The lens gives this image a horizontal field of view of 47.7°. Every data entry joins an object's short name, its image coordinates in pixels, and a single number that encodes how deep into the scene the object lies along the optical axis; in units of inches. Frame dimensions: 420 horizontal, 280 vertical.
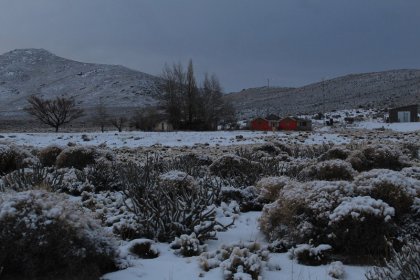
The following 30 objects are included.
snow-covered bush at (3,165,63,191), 337.4
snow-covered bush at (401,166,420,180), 347.5
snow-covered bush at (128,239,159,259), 225.9
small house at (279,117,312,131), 2486.5
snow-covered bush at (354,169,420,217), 240.4
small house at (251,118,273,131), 2600.9
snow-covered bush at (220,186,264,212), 334.6
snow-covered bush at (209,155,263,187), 406.3
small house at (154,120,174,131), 2346.2
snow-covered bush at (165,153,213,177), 421.0
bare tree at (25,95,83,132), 2258.9
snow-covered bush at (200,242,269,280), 189.6
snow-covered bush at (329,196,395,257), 212.8
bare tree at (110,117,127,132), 2419.4
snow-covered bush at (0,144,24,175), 513.7
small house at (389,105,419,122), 2459.4
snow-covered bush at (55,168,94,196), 385.4
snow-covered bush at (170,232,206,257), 228.7
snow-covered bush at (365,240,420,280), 138.6
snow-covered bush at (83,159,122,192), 407.5
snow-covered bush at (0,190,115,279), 179.3
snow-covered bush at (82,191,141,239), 256.1
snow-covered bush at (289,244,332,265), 207.8
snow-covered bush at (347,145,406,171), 491.3
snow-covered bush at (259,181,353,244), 227.8
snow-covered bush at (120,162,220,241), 255.9
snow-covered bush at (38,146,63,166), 588.6
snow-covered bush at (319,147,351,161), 575.7
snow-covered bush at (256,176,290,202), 331.9
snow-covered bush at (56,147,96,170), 531.2
